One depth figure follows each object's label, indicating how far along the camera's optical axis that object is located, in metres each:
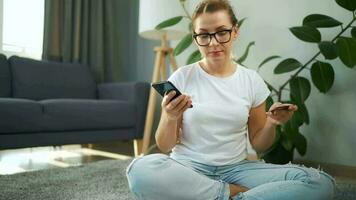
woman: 0.90
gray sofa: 1.85
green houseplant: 1.66
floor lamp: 2.29
